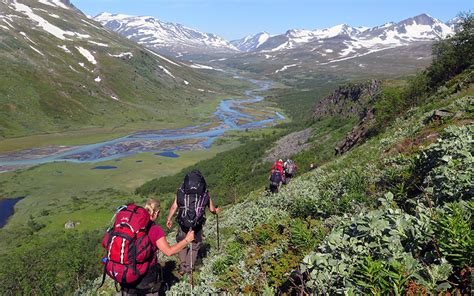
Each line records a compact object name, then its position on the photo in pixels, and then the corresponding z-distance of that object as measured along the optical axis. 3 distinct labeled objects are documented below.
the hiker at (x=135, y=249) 6.35
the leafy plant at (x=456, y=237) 4.22
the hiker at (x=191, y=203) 9.69
